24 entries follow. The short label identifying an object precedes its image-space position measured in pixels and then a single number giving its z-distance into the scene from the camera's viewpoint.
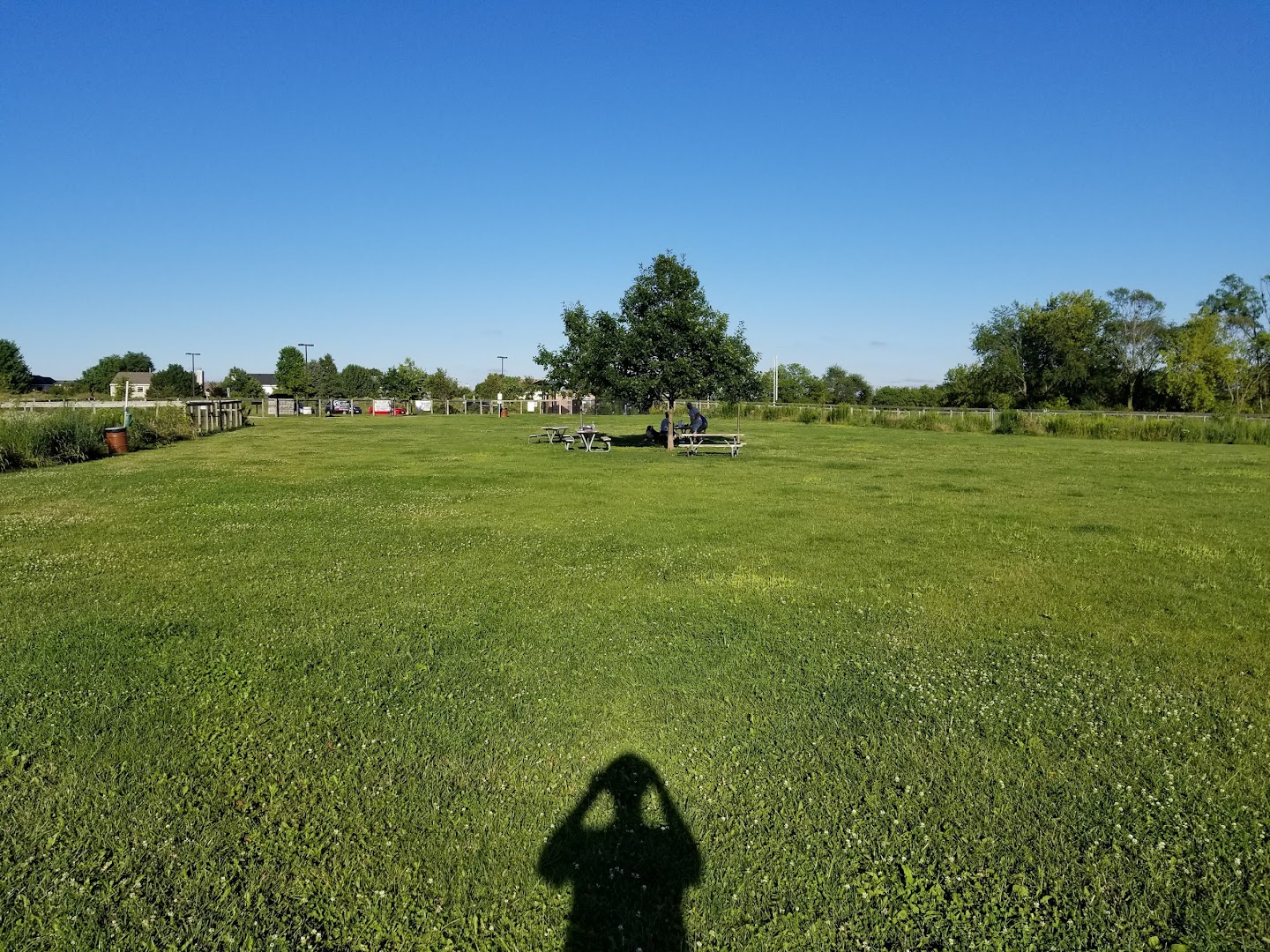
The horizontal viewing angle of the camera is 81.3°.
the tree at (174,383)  78.08
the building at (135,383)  84.25
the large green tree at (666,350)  25.45
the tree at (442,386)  90.31
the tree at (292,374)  96.75
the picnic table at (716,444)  25.00
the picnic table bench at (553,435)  29.64
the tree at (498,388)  96.26
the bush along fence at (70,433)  18.88
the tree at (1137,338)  75.25
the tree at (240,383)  95.25
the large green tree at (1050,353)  77.50
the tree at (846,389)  113.62
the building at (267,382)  127.40
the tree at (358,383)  100.79
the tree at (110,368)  114.66
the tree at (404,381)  91.19
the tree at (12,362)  86.97
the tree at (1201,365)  65.94
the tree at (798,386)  108.25
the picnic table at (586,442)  27.00
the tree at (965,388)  86.44
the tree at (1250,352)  66.06
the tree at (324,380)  94.50
